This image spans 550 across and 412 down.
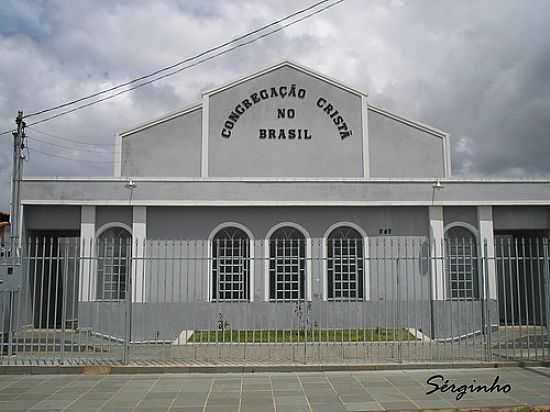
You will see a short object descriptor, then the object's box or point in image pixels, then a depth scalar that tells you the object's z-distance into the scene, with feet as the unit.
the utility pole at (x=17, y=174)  39.96
